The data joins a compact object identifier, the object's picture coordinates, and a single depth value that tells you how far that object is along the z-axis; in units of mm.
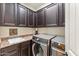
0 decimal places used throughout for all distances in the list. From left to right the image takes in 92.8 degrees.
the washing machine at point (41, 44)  1724
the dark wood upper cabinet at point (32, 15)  1710
